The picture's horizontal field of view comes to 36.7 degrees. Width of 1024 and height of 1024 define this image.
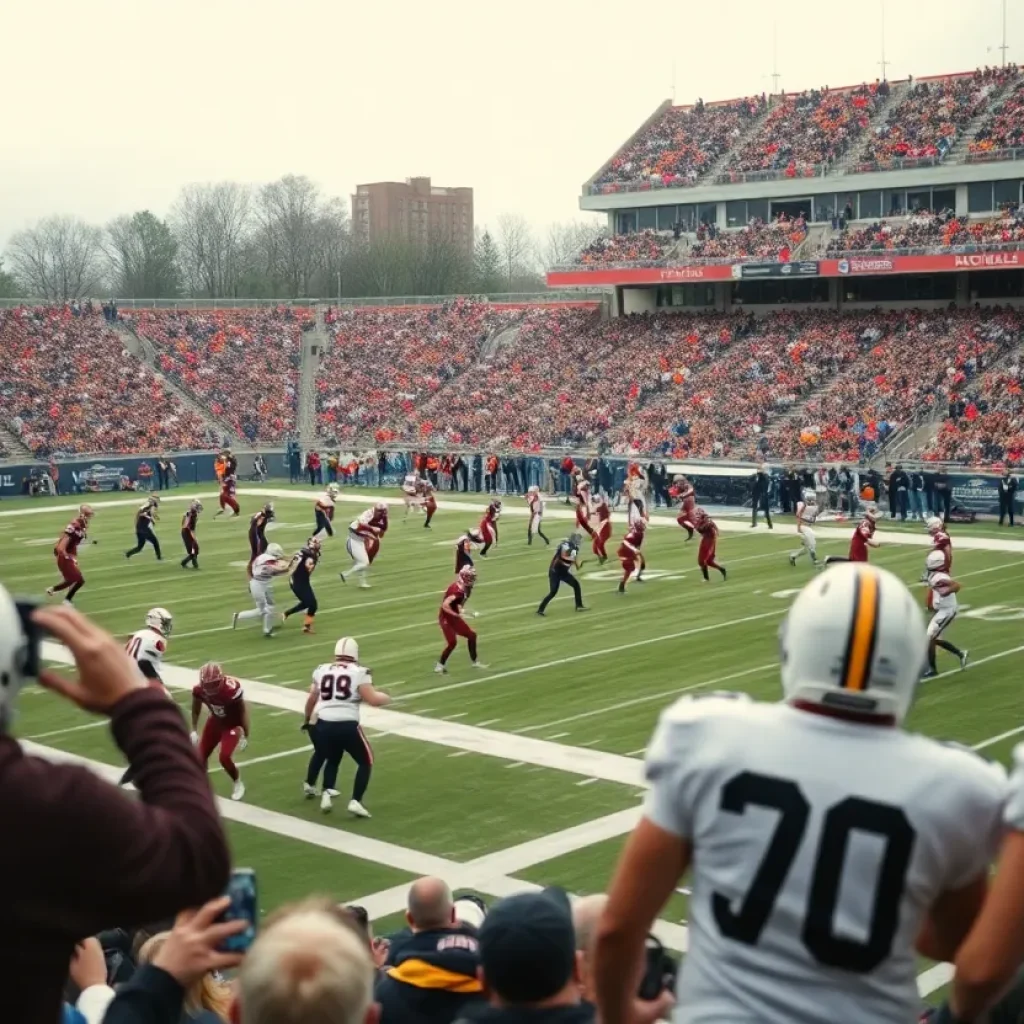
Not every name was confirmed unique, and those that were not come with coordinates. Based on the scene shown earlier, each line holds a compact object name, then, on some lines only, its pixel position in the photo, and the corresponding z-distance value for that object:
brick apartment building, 144.38
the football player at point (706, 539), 23.03
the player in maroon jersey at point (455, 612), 16.95
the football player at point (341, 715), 11.88
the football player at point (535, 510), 28.12
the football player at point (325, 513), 26.89
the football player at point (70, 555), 22.28
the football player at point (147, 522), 26.14
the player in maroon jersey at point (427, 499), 30.72
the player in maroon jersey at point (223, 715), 12.12
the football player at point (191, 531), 25.56
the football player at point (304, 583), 19.86
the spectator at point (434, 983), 4.65
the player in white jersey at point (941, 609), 16.42
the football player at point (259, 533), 22.88
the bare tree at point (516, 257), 110.00
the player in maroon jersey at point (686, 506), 24.95
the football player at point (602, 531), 25.67
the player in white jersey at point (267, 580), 19.55
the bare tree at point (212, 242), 88.81
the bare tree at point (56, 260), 90.31
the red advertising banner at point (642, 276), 45.56
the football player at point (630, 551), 22.72
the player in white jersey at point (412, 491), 32.62
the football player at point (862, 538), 20.66
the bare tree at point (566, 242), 111.38
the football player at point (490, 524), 25.44
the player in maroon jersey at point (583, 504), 26.12
